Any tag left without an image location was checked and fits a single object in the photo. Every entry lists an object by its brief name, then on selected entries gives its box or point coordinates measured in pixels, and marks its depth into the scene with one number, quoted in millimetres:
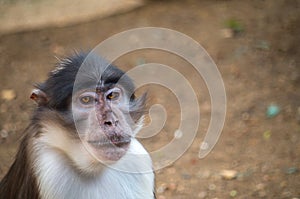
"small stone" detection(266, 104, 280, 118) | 8641
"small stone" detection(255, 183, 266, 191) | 7648
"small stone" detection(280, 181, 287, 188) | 7626
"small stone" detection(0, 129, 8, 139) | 8754
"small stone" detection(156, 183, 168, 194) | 7783
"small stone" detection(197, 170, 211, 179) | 7929
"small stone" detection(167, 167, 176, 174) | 8055
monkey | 5566
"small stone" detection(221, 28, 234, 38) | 9789
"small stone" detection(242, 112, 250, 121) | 8617
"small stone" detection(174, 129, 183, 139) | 8523
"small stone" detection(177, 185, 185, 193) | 7773
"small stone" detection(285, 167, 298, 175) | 7805
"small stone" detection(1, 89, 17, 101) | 9266
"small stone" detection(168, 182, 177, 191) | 7816
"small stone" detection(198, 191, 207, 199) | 7645
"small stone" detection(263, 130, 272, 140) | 8359
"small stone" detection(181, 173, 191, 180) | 7950
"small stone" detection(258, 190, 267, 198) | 7562
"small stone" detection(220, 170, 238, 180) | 7850
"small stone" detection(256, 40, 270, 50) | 9606
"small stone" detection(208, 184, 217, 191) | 7734
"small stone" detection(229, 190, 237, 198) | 7600
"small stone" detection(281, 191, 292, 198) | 7494
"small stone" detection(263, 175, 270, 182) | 7766
